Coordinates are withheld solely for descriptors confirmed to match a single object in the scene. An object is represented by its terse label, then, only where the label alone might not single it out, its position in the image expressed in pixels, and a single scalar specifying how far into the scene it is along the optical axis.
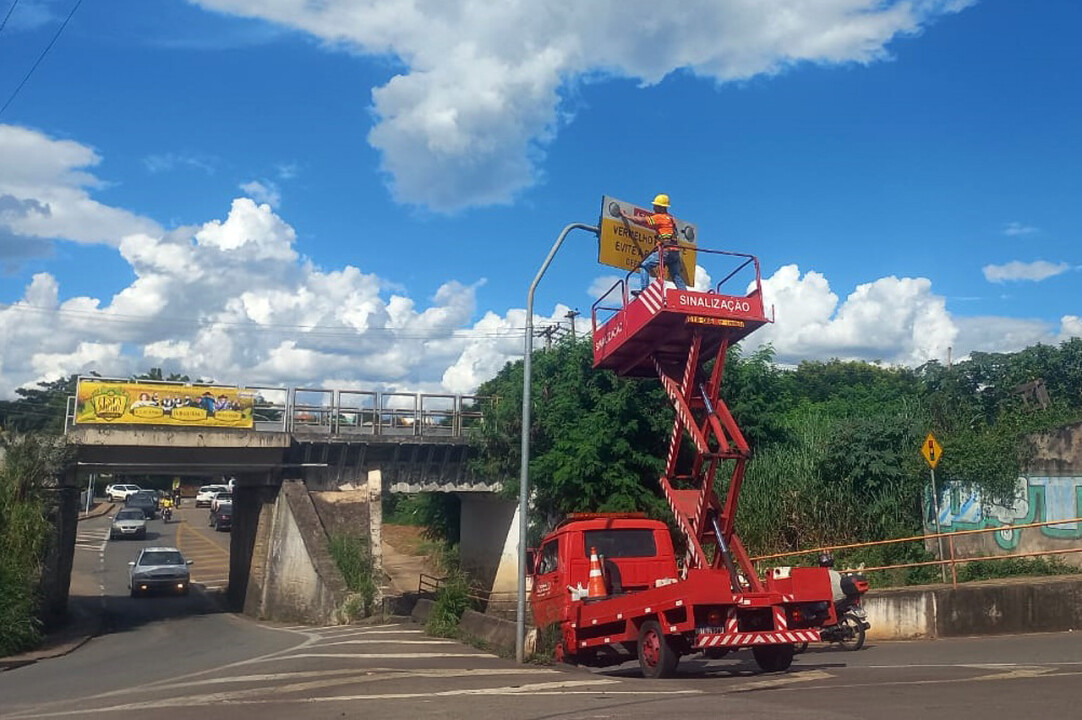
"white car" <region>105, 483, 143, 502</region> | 78.00
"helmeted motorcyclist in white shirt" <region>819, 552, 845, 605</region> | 14.31
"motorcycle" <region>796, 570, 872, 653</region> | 14.39
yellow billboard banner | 26.91
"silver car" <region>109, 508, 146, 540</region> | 53.97
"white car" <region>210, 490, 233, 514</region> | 64.62
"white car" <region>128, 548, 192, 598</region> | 34.09
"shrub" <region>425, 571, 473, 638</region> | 20.30
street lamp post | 14.73
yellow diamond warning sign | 16.81
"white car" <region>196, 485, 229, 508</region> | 75.62
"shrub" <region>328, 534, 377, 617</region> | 26.00
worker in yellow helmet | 15.05
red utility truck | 11.98
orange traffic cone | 14.09
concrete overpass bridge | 27.80
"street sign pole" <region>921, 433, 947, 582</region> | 16.81
